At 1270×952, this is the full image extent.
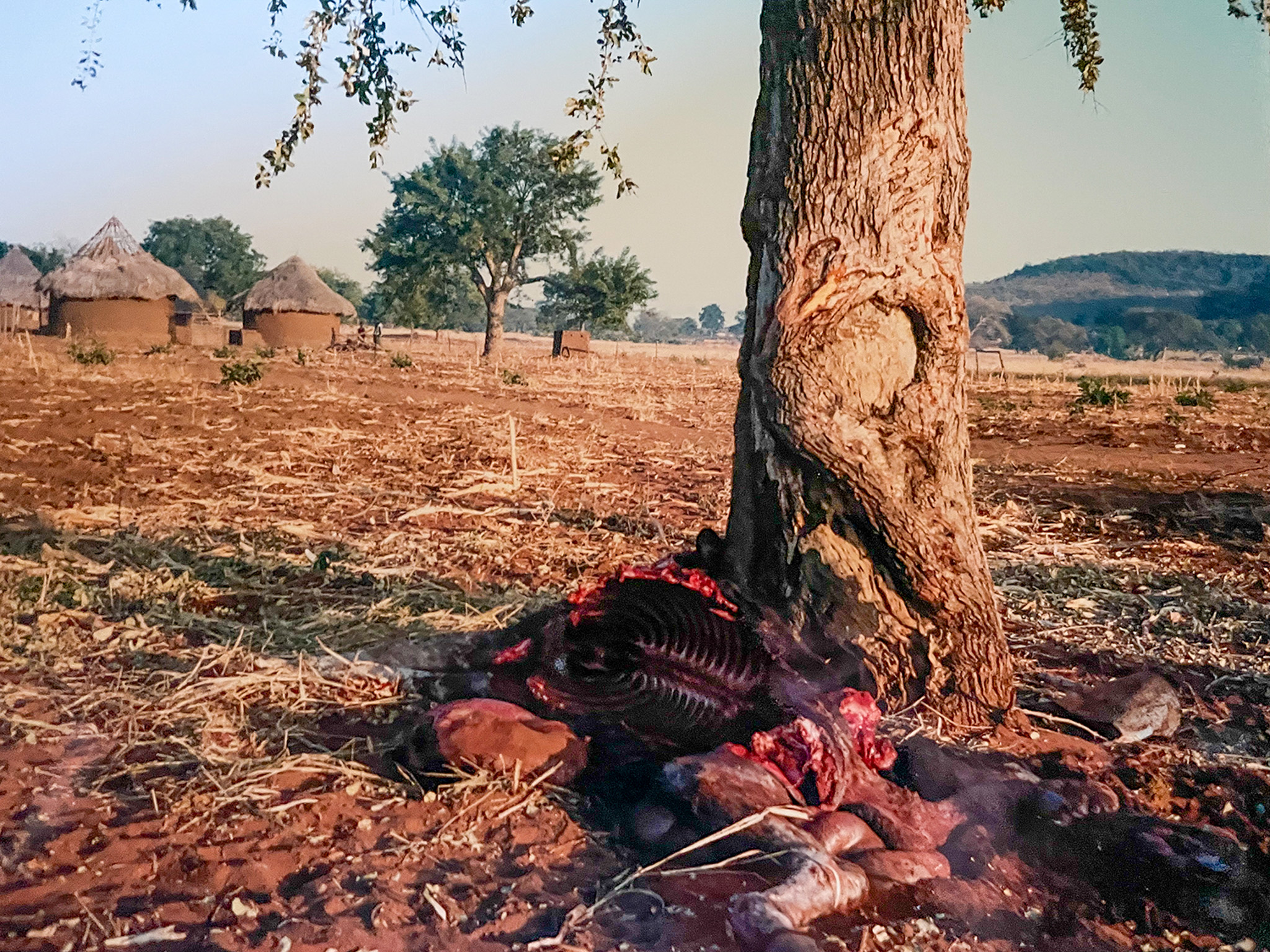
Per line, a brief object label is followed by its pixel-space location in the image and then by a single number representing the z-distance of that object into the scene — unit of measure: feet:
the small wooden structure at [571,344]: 107.24
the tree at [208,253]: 205.26
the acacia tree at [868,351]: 10.60
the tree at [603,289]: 120.88
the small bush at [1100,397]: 50.11
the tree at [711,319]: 423.23
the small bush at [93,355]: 56.28
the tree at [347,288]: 264.70
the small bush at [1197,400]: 50.72
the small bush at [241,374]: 48.21
